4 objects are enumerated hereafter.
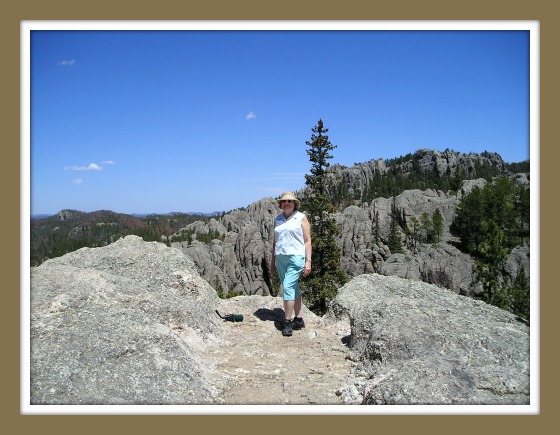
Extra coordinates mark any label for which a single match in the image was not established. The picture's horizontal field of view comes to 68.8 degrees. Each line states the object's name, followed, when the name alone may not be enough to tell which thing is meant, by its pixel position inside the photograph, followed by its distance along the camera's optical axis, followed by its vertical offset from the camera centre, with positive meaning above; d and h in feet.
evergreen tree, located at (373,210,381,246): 364.21 -13.31
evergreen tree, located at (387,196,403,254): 347.58 -17.13
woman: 30.04 -2.28
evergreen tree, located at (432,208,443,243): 346.03 -5.93
